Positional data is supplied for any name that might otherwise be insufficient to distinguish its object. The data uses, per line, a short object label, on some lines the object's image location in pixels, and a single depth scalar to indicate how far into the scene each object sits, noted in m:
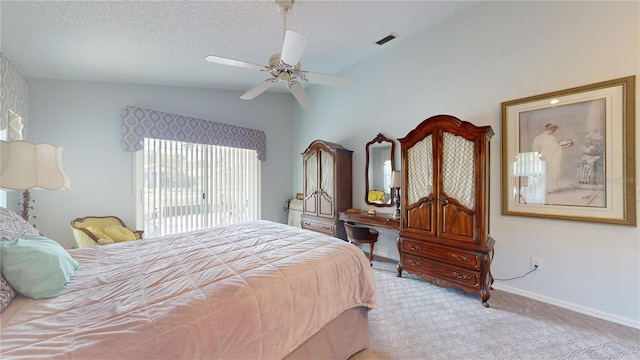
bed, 0.90
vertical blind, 3.87
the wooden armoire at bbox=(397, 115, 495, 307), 2.56
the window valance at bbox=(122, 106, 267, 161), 3.59
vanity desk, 3.40
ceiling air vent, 3.47
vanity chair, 3.58
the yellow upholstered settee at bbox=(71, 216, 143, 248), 2.84
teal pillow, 1.13
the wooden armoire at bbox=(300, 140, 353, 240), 4.17
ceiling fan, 1.89
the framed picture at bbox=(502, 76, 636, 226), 2.20
